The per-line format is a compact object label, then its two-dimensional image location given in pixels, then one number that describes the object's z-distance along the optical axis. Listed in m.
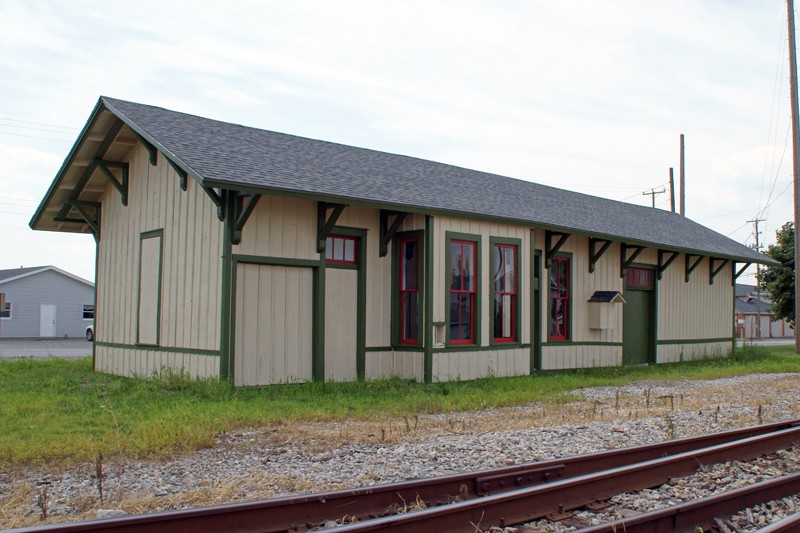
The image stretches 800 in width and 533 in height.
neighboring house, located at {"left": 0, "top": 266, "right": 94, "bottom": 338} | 39.06
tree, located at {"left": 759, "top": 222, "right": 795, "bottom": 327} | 35.03
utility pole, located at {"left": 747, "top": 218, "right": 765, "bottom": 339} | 37.03
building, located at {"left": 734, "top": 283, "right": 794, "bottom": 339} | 62.41
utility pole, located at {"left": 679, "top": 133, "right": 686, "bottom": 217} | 36.57
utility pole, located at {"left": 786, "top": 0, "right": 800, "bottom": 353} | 24.73
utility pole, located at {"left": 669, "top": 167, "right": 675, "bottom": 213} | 39.81
